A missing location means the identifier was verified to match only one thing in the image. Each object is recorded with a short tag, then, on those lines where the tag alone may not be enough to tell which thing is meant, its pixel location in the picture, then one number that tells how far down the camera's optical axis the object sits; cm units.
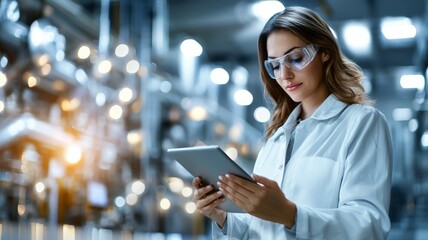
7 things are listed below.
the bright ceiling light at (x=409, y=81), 1512
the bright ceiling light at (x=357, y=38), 1107
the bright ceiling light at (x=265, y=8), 926
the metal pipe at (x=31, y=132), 539
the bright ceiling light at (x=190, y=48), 1121
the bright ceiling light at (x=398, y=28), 1097
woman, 158
